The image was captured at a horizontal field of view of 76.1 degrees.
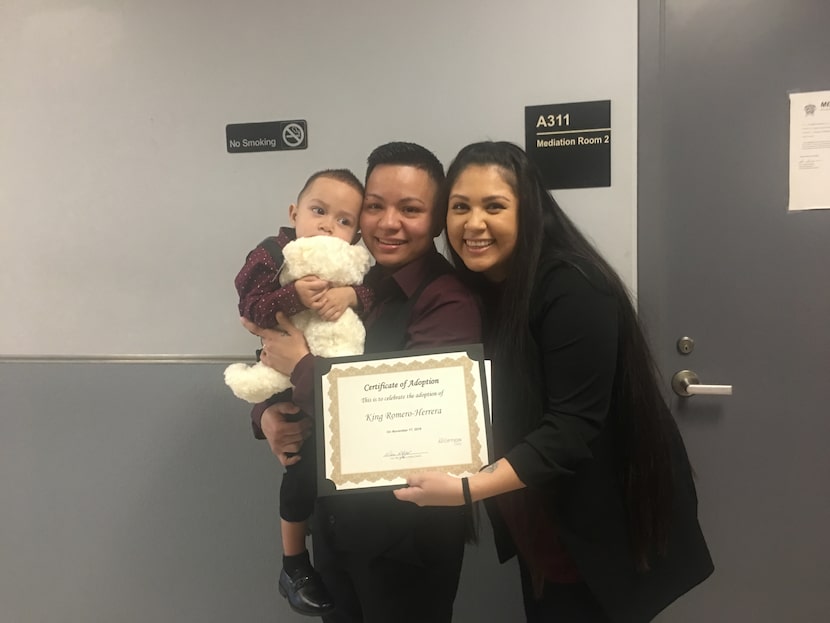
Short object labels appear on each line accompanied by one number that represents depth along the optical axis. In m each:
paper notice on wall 1.29
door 1.29
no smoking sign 1.43
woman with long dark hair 0.90
